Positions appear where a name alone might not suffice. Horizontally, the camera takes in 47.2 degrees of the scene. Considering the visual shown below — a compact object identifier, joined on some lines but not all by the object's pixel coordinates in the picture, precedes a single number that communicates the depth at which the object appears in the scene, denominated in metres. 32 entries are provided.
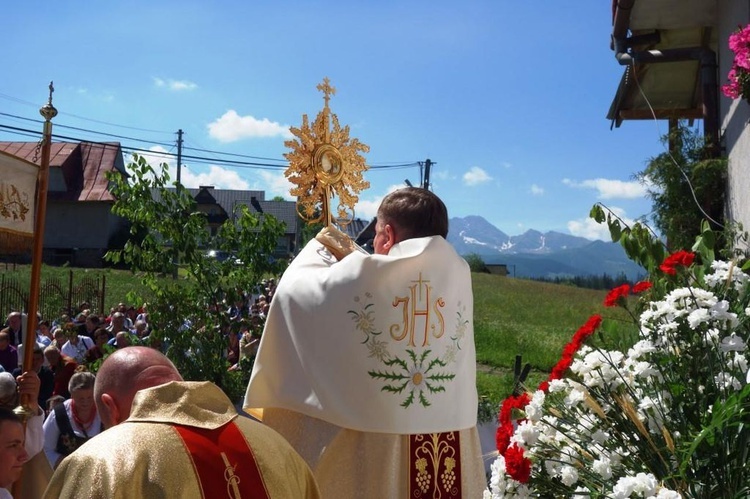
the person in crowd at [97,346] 11.98
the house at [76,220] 41.56
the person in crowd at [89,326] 14.30
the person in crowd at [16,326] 12.63
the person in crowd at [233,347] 7.89
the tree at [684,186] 8.02
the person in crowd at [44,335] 12.71
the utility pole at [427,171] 39.06
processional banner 4.13
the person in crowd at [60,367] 9.18
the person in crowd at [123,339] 9.95
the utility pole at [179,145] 47.59
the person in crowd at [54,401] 6.27
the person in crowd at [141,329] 13.23
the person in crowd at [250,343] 7.87
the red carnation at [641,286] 2.45
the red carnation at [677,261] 2.27
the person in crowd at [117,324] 13.93
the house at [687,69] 7.49
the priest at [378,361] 4.06
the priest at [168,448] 2.12
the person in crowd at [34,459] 4.30
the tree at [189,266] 7.42
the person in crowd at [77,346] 12.38
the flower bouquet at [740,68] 5.79
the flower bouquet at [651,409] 1.85
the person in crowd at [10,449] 3.39
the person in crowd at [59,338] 12.64
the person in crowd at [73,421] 5.97
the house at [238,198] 62.88
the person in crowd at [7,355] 10.91
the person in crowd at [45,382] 9.34
